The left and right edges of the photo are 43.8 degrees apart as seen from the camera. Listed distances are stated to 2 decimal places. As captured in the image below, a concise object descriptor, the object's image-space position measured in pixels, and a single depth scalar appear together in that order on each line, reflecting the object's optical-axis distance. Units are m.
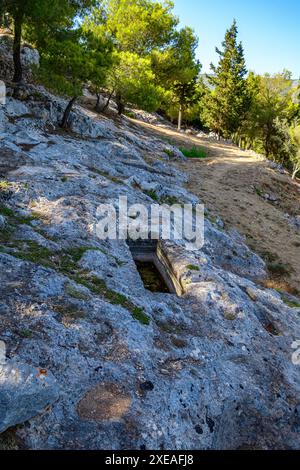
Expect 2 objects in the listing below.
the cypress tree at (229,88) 56.41
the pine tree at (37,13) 20.12
